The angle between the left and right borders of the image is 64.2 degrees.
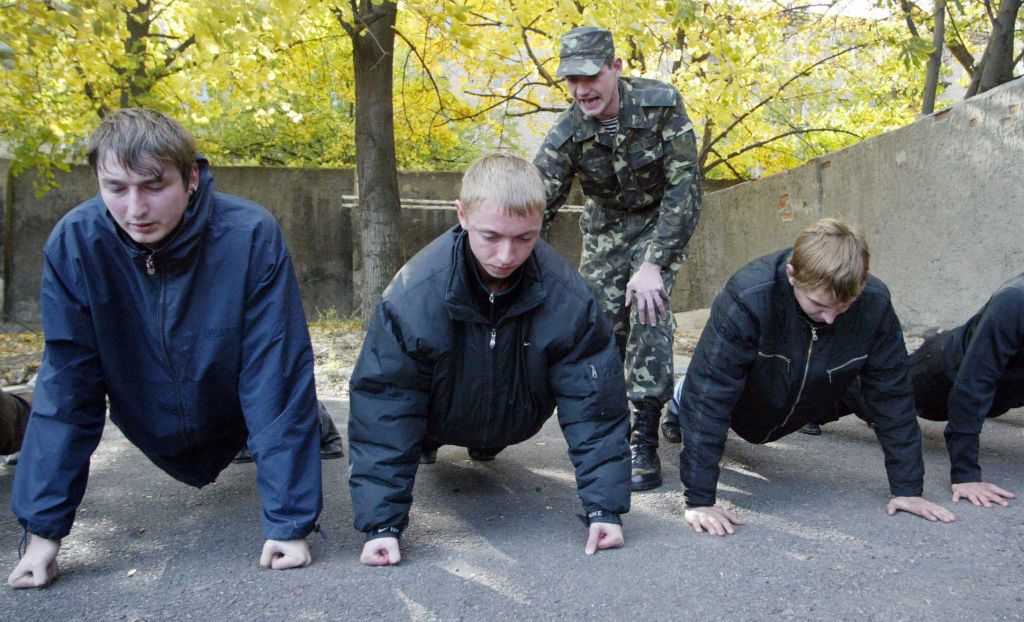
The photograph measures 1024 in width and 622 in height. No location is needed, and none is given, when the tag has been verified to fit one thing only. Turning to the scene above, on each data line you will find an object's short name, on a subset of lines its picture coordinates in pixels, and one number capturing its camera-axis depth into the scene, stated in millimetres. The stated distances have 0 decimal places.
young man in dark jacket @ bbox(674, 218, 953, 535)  2887
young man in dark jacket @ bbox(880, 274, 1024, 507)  3139
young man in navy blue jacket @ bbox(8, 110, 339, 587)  2416
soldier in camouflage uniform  3477
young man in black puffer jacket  2562
